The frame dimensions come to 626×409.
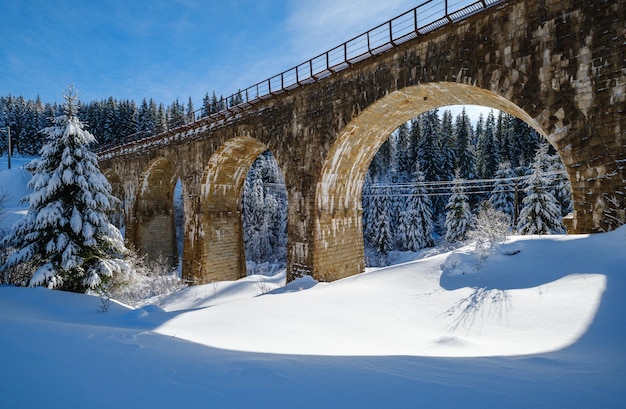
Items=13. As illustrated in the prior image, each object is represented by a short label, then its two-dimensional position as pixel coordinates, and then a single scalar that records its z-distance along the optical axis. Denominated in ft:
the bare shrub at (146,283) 38.81
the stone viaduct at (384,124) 23.43
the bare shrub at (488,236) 23.57
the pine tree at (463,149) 163.25
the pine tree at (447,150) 161.58
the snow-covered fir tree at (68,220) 34.88
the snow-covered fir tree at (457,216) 104.01
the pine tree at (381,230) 124.77
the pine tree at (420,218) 125.29
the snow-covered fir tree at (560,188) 82.88
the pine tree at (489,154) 157.28
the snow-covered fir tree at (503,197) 111.86
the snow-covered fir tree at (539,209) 64.28
